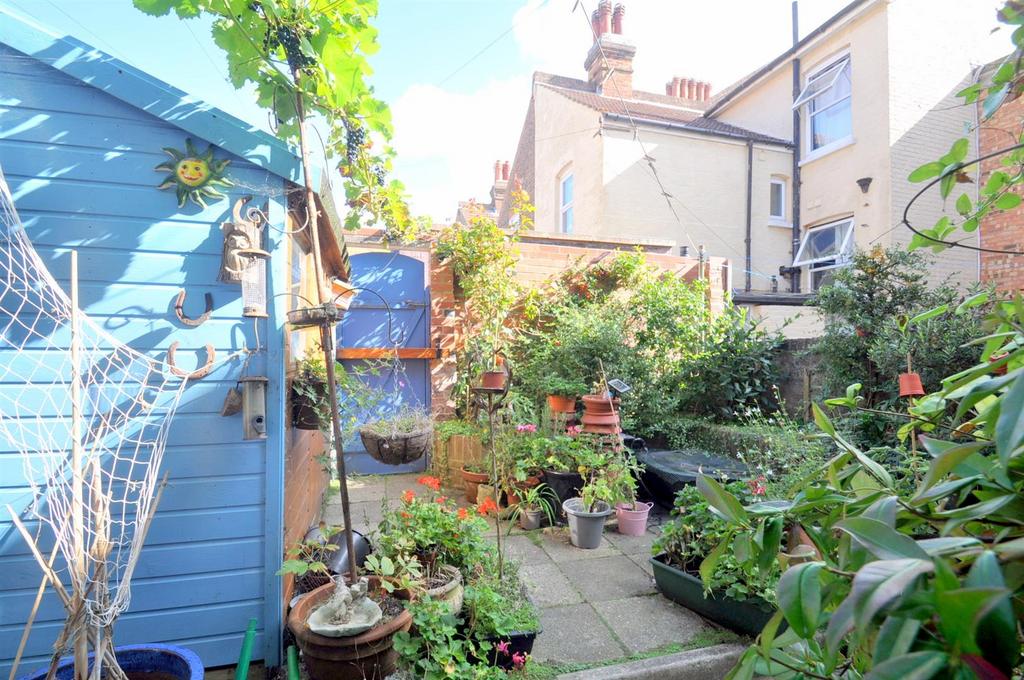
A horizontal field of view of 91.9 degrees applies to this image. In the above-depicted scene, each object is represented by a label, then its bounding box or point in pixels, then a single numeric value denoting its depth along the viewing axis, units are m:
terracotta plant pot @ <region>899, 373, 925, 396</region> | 2.04
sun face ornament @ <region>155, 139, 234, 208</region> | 2.09
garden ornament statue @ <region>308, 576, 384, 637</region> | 1.85
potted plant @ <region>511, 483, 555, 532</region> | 3.69
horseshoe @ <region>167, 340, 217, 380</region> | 1.95
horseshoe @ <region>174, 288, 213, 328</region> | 2.03
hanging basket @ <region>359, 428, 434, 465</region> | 2.65
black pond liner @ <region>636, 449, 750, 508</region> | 3.83
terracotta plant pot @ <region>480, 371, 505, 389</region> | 3.30
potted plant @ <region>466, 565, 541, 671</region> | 2.04
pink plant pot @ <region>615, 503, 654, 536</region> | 3.66
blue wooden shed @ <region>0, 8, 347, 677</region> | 1.94
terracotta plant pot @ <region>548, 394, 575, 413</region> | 4.75
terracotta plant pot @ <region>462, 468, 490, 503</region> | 4.19
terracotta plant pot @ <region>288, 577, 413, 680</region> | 1.83
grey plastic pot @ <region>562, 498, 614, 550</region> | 3.34
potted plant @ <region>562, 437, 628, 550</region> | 3.36
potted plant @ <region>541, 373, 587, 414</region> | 4.70
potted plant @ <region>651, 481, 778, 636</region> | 2.27
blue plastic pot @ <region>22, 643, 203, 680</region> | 1.60
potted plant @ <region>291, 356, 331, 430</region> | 2.38
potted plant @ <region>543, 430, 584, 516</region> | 3.81
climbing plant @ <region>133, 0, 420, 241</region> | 1.84
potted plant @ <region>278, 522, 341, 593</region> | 2.23
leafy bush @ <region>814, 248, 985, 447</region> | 3.62
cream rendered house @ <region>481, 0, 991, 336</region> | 7.42
